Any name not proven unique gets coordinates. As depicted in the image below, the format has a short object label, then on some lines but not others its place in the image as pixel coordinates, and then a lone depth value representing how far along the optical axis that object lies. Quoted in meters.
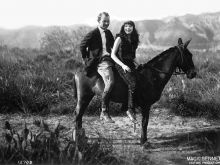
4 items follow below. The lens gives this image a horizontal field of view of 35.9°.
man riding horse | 5.84
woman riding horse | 5.80
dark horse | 5.96
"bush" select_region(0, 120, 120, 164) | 4.34
